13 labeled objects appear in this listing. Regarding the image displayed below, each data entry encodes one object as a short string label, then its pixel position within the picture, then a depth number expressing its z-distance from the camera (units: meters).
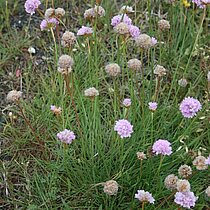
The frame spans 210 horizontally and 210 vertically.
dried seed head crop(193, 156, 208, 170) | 0.80
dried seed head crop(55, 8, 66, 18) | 0.93
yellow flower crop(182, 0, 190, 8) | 1.13
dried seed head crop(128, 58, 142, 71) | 0.87
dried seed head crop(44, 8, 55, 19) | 0.93
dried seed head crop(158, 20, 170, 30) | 0.98
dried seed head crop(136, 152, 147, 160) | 0.82
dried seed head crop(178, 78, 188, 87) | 0.97
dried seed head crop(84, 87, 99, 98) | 0.85
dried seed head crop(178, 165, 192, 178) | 0.80
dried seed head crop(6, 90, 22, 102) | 0.88
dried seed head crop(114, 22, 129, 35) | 0.86
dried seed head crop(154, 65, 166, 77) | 0.90
